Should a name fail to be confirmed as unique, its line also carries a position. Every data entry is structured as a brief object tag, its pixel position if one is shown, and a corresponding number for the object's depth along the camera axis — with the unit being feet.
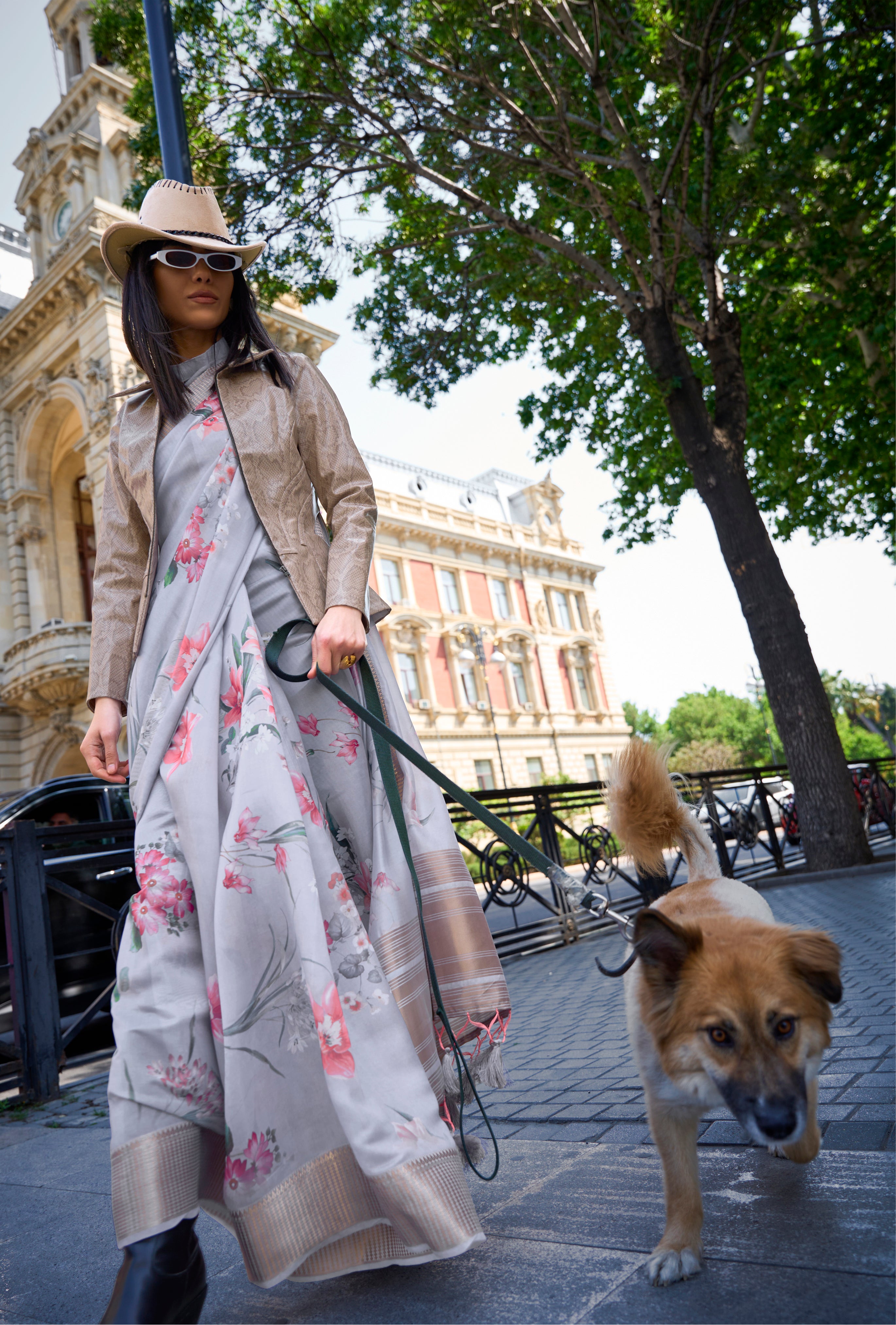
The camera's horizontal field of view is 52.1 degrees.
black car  18.71
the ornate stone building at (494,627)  131.64
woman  5.81
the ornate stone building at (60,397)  77.15
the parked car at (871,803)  53.42
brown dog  5.70
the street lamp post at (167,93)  17.58
